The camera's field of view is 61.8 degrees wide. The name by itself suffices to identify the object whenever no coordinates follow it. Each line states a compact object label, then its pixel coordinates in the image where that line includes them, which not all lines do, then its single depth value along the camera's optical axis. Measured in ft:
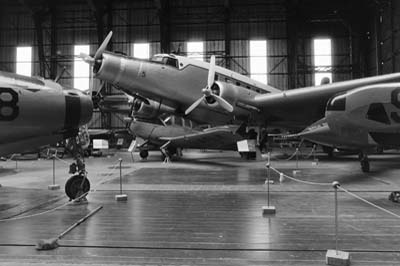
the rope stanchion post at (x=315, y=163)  52.11
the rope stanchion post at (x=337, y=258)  11.77
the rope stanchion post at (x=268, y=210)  19.88
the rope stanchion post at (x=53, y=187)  29.94
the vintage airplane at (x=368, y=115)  21.90
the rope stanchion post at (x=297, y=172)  39.58
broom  13.61
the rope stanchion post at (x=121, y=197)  24.13
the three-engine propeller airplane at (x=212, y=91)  42.63
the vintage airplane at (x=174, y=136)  58.08
